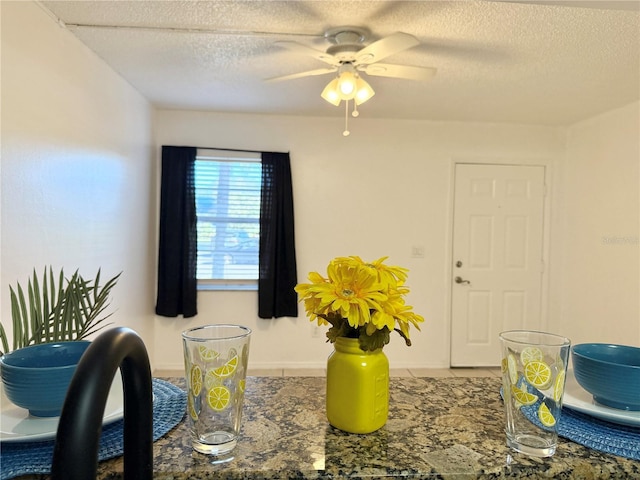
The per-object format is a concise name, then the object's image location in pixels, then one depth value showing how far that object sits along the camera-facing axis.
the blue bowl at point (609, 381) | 0.77
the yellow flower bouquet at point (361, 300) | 0.74
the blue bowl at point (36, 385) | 0.69
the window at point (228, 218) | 3.85
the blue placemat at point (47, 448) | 0.63
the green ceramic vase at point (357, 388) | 0.77
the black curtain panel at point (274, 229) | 3.81
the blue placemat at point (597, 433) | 0.72
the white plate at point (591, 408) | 0.77
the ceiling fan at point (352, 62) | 2.03
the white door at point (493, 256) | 4.01
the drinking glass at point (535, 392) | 0.71
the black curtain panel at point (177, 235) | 3.73
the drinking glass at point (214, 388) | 0.71
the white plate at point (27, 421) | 0.67
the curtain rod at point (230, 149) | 3.81
